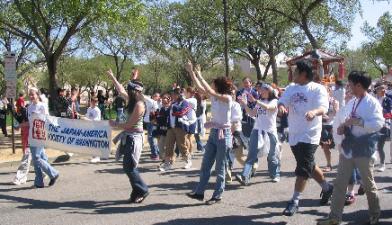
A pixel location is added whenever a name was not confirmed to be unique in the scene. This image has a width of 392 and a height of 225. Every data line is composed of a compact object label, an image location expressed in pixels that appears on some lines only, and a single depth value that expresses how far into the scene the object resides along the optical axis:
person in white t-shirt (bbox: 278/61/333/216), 6.26
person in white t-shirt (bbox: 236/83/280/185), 8.63
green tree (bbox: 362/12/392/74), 55.75
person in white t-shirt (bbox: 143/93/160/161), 12.67
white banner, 9.68
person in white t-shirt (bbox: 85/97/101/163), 12.76
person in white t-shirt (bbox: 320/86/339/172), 9.38
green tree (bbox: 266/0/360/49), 28.83
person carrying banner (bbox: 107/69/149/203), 7.42
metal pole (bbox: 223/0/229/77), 20.17
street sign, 13.29
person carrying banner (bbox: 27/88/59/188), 8.80
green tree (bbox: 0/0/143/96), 16.39
